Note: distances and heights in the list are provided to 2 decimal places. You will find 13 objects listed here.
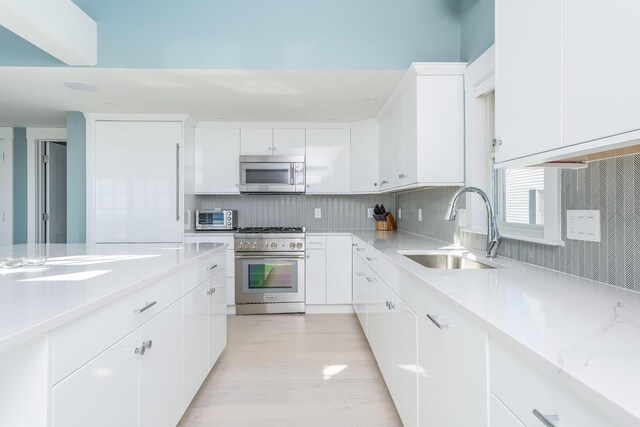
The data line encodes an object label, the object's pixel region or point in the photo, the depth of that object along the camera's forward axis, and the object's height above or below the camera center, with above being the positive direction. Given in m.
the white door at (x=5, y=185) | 4.43 +0.34
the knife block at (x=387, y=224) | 4.19 -0.13
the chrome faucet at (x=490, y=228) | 1.85 -0.08
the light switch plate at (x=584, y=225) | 1.31 -0.05
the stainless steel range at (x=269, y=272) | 3.83 -0.61
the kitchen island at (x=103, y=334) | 0.88 -0.38
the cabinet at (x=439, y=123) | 2.43 +0.59
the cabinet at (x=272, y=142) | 4.14 +0.79
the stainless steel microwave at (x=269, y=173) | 4.08 +0.44
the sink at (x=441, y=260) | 2.09 -0.28
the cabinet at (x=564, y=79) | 0.82 +0.36
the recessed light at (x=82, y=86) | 2.86 +1.00
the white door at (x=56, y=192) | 4.64 +0.28
